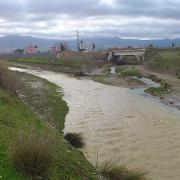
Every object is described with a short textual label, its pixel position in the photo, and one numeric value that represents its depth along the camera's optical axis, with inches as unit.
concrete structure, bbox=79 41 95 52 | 3625.6
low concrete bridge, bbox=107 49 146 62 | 2647.4
